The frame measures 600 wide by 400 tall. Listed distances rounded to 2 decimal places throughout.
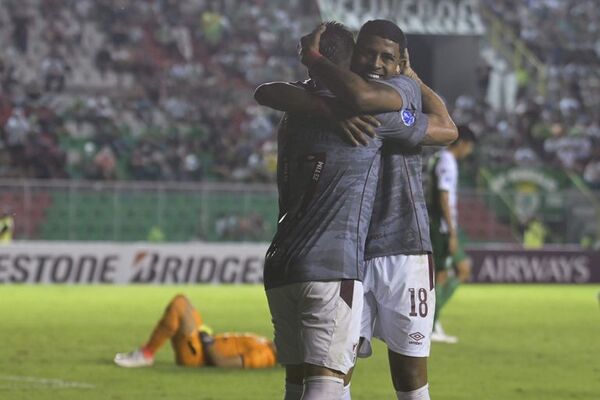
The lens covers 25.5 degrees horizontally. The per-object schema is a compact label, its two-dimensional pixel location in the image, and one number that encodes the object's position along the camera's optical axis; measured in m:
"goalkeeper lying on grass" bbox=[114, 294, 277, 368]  11.51
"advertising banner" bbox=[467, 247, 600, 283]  28.36
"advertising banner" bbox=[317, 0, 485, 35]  35.28
